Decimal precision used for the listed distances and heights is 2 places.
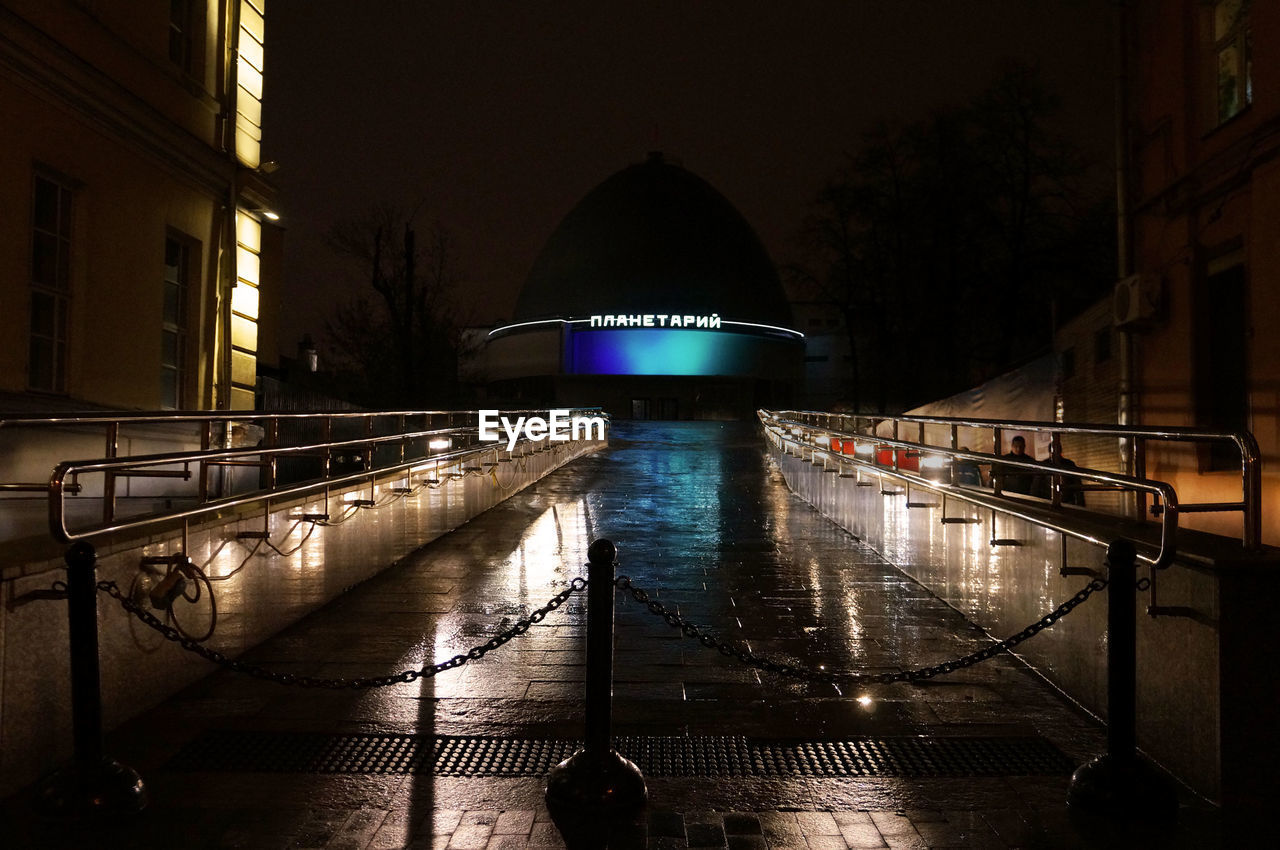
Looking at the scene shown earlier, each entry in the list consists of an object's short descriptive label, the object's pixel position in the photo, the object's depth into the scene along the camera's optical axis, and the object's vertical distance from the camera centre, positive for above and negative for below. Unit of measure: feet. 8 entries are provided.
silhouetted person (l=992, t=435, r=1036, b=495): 33.73 -1.60
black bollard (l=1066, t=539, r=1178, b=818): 12.94 -4.36
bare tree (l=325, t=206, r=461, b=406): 104.07 +11.04
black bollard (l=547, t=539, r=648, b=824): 13.00 -4.61
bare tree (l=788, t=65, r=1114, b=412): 93.81 +20.15
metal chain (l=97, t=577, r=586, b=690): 14.11 -3.43
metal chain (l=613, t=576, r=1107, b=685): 14.23 -3.11
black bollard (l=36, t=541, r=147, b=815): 12.63 -4.28
